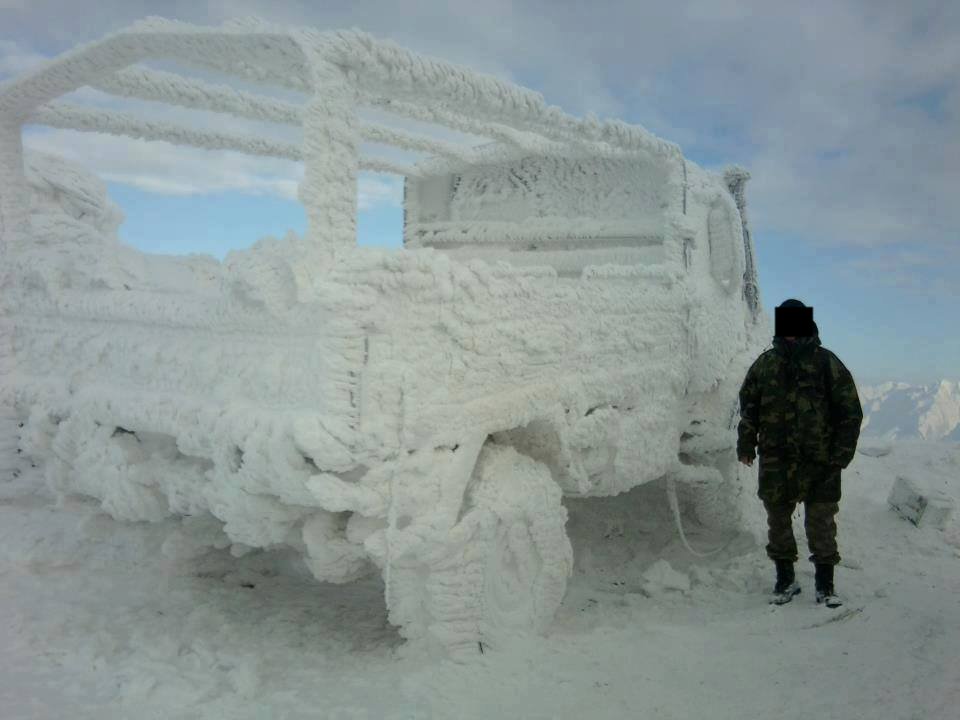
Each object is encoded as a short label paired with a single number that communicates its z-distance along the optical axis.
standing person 3.21
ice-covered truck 2.44
